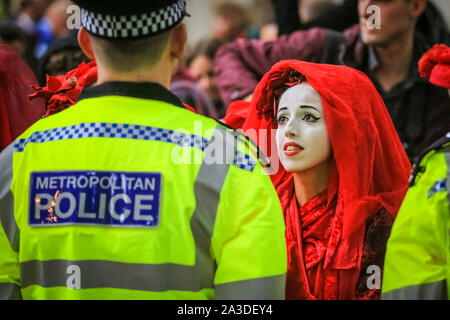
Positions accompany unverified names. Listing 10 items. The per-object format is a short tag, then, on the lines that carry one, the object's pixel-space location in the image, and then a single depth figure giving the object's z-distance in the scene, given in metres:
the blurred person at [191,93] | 11.14
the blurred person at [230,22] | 12.98
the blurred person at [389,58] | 7.99
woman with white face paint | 5.25
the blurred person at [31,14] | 14.05
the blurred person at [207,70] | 12.39
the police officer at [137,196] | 3.69
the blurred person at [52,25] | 12.98
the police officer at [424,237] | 4.01
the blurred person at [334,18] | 8.99
